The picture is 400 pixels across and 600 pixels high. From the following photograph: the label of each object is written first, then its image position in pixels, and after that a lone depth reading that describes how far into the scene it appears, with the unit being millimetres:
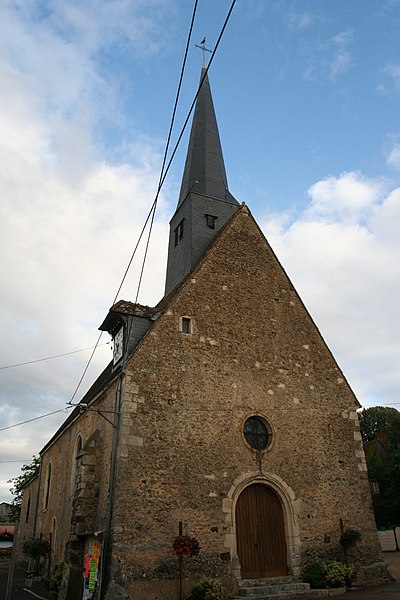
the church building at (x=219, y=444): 10969
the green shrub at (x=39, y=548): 17766
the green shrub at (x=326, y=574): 11836
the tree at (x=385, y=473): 26391
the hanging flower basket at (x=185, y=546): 10711
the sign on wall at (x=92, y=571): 10148
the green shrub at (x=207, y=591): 10199
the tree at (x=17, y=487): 46656
